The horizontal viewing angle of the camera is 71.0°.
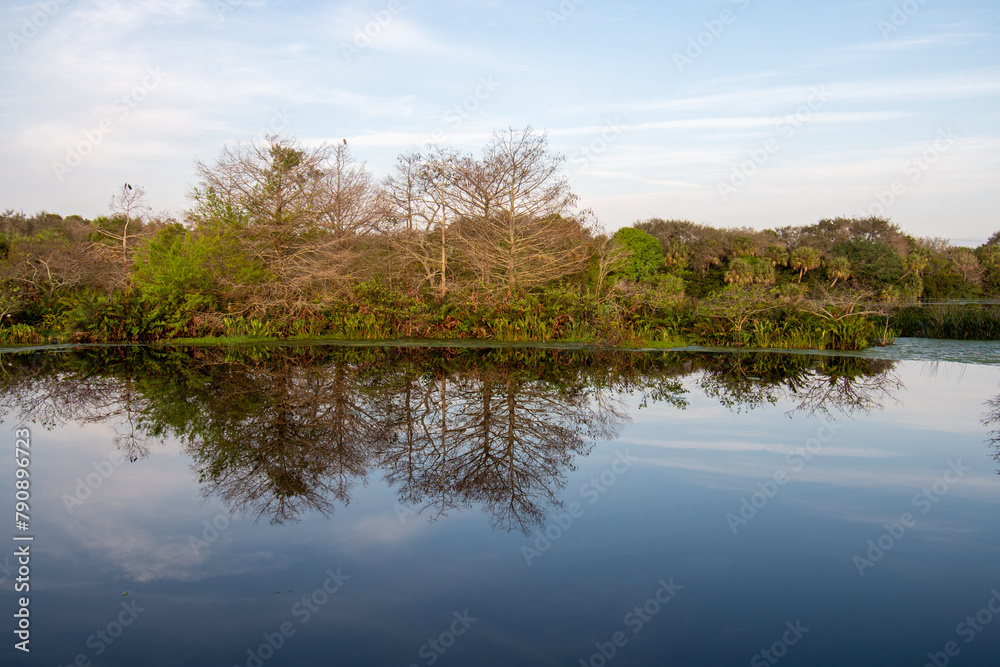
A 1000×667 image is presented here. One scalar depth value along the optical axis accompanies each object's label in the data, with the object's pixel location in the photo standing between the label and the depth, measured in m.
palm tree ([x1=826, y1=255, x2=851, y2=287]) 45.62
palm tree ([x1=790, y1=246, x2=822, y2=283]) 47.81
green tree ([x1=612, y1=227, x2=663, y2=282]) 44.60
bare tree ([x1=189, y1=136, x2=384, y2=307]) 19.91
